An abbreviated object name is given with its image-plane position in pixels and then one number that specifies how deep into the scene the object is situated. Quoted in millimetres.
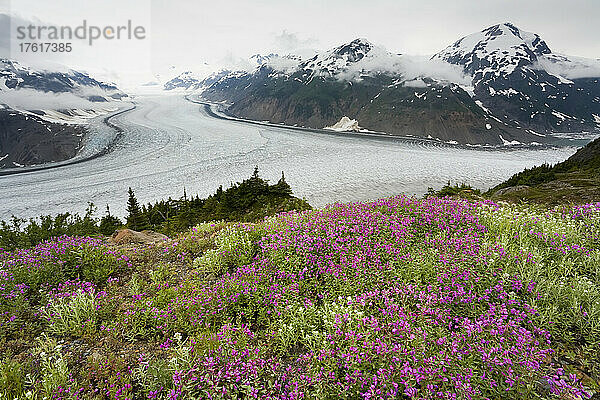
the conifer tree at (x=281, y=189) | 39938
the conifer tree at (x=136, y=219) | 37625
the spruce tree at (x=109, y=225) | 33981
